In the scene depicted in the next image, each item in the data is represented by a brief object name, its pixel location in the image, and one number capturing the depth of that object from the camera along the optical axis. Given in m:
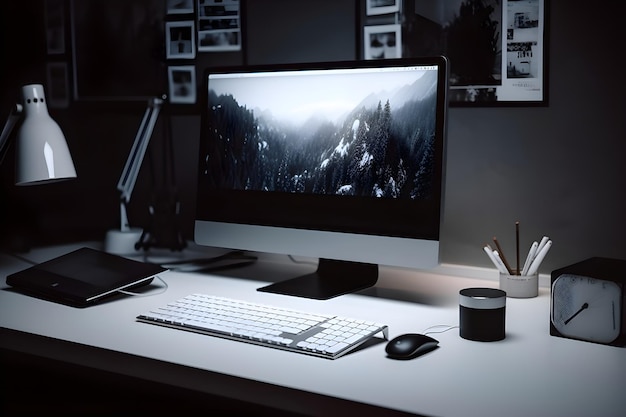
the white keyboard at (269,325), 1.24
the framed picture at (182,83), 2.22
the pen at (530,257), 1.62
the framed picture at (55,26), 2.41
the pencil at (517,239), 1.65
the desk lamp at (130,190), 2.13
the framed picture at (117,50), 2.27
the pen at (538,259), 1.61
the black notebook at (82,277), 1.58
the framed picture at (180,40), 2.20
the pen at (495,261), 1.65
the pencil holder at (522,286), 1.62
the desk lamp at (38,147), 1.76
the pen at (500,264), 1.64
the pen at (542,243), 1.62
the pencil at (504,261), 1.64
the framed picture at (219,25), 2.12
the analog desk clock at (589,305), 1.27
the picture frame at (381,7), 1.86
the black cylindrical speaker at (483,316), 1.30
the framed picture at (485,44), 1.72
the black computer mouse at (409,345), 1.20
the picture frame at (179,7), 2.19
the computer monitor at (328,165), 1.55
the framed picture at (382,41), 1.87
